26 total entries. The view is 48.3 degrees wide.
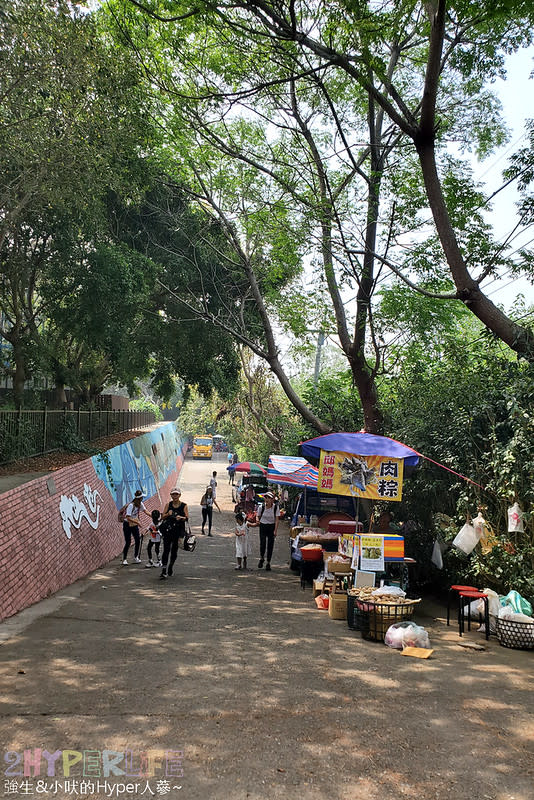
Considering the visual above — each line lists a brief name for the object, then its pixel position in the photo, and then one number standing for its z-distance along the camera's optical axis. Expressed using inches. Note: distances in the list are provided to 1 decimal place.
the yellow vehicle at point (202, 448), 2445.9
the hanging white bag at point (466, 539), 335.3
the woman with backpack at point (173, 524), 434.6
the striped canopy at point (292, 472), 593.6
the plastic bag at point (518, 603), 300.8
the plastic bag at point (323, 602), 381.4
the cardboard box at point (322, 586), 401.5
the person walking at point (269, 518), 517.0
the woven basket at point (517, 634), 292.7
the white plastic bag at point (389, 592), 326.0
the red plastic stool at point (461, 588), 326.6
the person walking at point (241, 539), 525.7
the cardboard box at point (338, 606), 354.0
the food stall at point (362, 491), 357.4
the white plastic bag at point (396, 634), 293.3
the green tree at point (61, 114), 405.4
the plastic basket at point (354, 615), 320.5
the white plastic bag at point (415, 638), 290.0
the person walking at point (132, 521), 519.2
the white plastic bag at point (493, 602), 322.7
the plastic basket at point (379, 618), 306.2
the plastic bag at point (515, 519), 306.5
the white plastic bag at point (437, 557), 381.7
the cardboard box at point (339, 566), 397.4
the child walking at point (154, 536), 516.1
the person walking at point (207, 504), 738.8
